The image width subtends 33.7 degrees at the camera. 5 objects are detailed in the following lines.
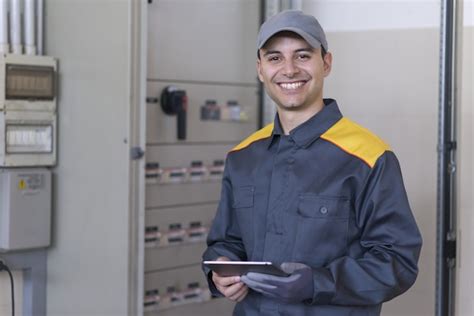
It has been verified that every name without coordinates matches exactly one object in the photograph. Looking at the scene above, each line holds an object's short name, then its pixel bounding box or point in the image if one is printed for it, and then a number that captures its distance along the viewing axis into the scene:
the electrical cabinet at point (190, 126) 3.62
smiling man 1.90
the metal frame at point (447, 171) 3.02
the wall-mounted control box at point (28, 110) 2.80
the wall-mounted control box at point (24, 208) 2.83
